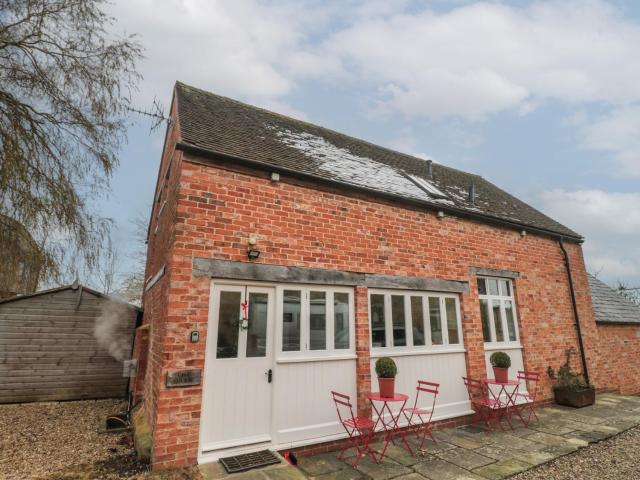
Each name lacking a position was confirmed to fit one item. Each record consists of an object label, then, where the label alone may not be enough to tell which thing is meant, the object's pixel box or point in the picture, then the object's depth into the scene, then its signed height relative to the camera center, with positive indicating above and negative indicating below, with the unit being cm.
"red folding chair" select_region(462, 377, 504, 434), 622 -149
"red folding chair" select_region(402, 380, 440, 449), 561 -162
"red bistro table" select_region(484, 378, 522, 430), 611 -152
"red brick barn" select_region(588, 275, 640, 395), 909 -66
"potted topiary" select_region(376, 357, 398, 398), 506 -82
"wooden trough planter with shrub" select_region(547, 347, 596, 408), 747 -146
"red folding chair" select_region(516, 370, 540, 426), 669 -162
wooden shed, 794 -59
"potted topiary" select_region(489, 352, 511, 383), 632 -81
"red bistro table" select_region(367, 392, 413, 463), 483 -153
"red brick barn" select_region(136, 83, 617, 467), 440 +52
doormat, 394 -166
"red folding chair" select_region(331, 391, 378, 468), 451 -161
